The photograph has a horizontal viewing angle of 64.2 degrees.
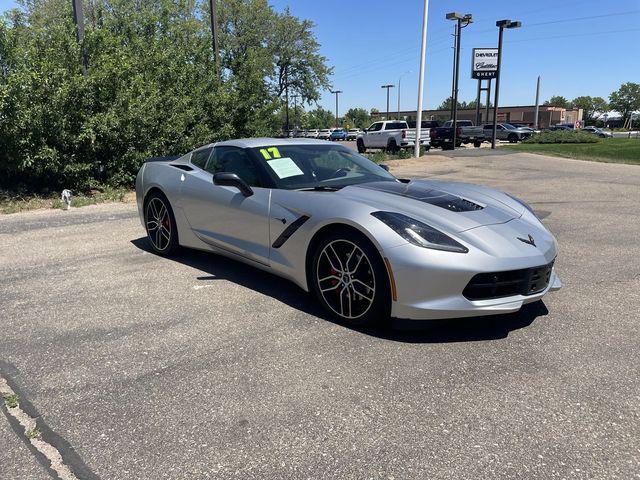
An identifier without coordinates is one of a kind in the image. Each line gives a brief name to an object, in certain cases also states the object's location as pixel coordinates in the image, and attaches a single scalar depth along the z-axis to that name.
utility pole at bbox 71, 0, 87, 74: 10.65
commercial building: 99.25
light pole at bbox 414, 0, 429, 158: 20.25
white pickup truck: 27.78
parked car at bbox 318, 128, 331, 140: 69.50
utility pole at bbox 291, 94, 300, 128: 52.45
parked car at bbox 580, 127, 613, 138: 59.60
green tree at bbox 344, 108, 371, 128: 112.80
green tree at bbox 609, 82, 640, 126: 123.25
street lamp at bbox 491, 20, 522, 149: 29.70
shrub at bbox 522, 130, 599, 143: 37.50
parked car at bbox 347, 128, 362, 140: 70.53
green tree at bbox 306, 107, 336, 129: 100.62
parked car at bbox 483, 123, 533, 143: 45.03
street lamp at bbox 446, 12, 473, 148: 31.27
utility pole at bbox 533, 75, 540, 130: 77.38
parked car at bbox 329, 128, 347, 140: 69.57
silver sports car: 3.28
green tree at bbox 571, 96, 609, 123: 139.75
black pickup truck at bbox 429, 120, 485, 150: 34.38
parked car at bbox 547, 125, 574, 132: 57.19
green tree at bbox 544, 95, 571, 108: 147.00
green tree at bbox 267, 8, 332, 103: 47.75
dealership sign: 33.62
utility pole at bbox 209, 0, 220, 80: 14.51
